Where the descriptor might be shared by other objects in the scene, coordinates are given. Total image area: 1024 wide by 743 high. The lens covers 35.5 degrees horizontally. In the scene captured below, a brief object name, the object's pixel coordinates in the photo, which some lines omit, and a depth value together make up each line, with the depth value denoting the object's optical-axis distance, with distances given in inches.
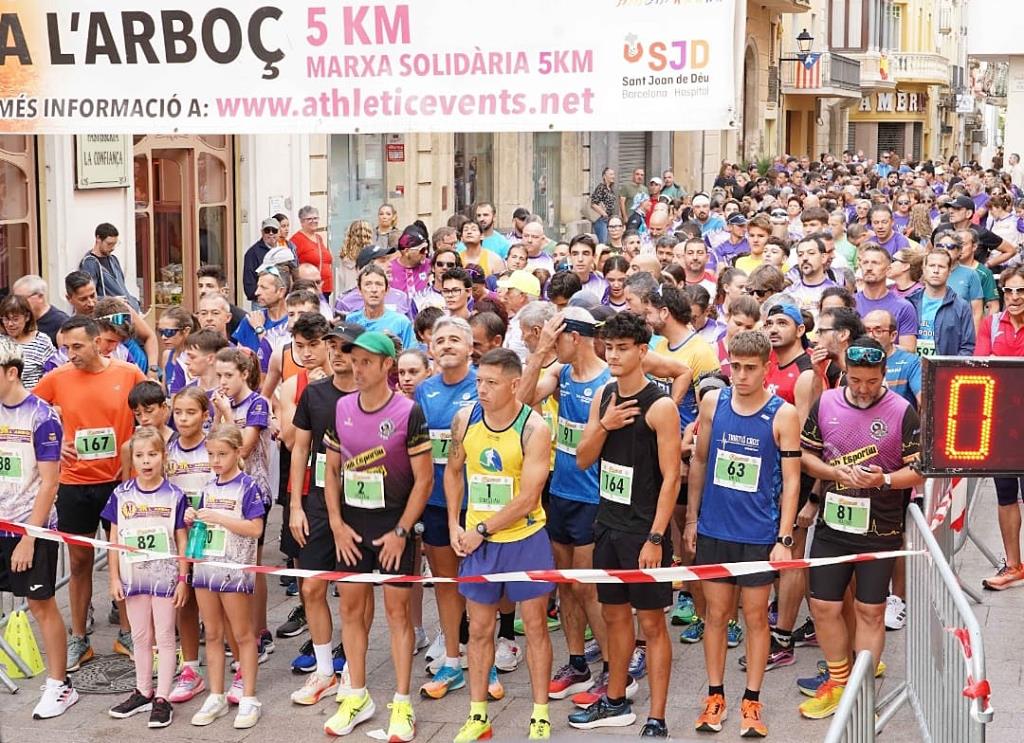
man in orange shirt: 307.9
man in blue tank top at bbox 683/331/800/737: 271.3
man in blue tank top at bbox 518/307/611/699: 287.1
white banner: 279.6
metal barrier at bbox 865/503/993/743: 200.4
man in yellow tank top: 269.0
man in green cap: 277.1
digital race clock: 222.5
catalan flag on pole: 1996.8
